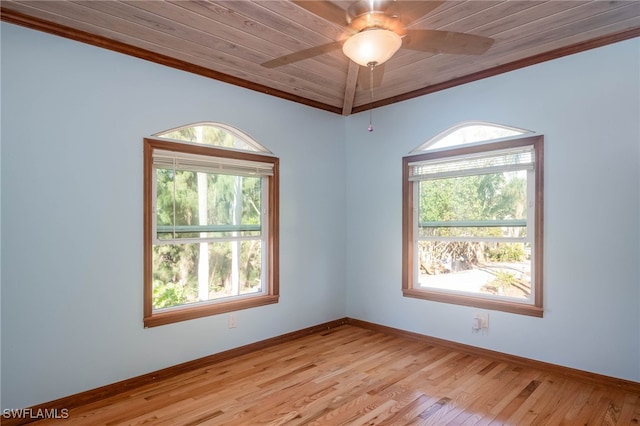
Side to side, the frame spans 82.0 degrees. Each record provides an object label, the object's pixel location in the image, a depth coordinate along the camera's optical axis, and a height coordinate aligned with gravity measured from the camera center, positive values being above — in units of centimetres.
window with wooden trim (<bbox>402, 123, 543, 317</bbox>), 322 -6
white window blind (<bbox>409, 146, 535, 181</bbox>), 325 +49
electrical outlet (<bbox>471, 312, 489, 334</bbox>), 341 -101
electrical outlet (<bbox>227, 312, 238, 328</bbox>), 344 -99
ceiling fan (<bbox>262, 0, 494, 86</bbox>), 206 +112
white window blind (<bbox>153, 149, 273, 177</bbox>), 306 +46
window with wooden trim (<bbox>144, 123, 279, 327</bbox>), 305 -7
